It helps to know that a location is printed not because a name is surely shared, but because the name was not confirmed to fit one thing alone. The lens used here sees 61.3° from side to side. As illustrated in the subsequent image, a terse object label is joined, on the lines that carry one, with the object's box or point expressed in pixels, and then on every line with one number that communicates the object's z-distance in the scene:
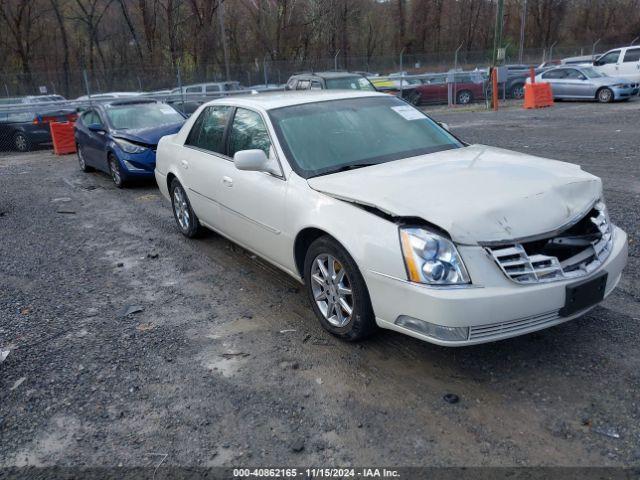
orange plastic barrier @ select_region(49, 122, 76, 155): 14.62
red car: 23.84
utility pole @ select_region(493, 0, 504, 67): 20.22
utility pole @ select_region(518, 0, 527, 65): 39.99
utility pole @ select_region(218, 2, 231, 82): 26.34
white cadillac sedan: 2.93
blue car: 9.17
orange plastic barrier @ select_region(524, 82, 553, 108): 19.41
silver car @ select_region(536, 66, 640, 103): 19.45
